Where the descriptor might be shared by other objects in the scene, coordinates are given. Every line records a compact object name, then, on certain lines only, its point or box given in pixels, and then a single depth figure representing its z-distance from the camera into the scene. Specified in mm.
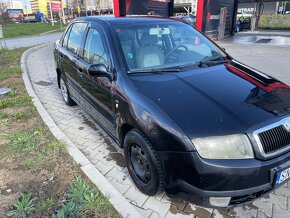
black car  1690
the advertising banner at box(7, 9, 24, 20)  54521
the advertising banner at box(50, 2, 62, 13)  37370
